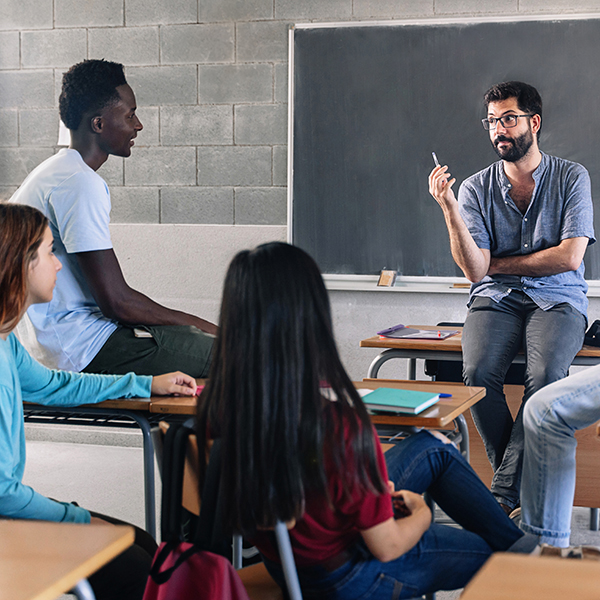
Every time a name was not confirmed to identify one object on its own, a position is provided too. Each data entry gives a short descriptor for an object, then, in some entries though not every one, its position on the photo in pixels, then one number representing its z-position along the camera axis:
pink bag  3.55
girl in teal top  4.64
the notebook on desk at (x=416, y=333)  7.47
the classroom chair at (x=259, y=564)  3.80
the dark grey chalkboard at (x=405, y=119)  8.18
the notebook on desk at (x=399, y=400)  5.66
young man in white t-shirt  6.92
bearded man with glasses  7.23
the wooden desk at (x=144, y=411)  6.09
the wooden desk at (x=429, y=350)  7.32
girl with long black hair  3.86
